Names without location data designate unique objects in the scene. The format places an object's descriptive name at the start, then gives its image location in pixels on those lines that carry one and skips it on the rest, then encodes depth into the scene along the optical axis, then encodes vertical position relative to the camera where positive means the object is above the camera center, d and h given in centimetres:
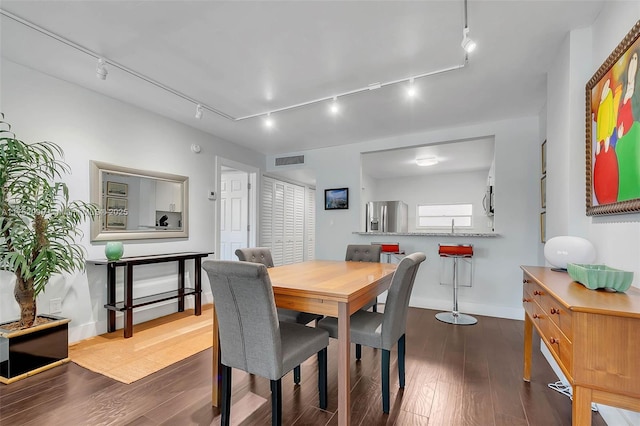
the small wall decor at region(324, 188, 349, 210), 477 +28
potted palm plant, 212 -27
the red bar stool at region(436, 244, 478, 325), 354 -77
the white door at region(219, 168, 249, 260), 520 +7
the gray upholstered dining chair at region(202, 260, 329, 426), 141 -58
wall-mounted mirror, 301 +14
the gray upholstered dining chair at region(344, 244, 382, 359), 312 -41
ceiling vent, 523 +101
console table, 294 -82
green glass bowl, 126 -28
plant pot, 209 -102
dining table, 153 -46
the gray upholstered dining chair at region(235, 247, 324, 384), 229 -52
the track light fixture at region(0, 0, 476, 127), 190 +121
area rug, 231 -123
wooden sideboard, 98 -47
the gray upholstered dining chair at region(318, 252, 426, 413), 178 -71
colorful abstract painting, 141 +45
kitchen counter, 374 -27
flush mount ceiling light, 569 +107
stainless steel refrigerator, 622 +1
